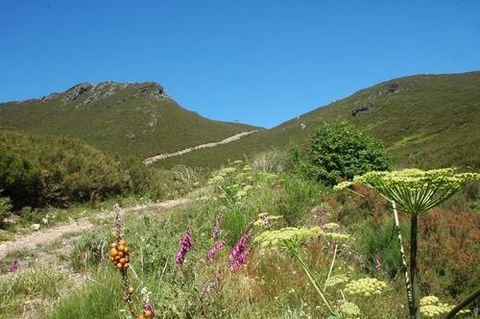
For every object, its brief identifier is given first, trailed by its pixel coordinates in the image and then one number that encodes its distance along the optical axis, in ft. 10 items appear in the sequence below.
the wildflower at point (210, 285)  10.61
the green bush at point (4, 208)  32.22
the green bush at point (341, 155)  41.45
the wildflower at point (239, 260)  10.34
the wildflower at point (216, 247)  11.20
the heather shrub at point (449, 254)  17.57
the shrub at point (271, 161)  51.44
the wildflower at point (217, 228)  12.56
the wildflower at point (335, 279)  9.39
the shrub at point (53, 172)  36.88
